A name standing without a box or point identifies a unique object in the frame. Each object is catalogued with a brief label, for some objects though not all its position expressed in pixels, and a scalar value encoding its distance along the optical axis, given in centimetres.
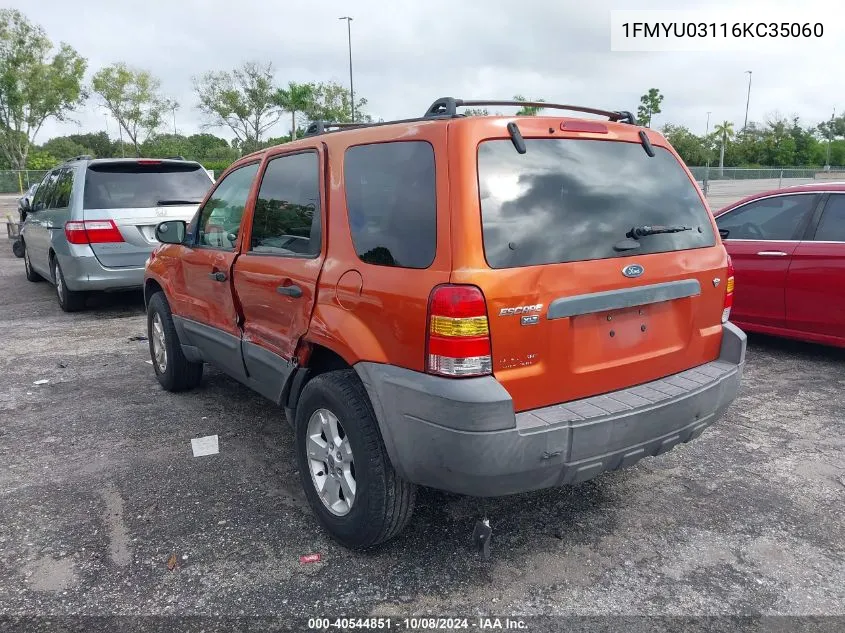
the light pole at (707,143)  8084
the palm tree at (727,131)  8508
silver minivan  768
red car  550
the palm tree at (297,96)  5916
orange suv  248
